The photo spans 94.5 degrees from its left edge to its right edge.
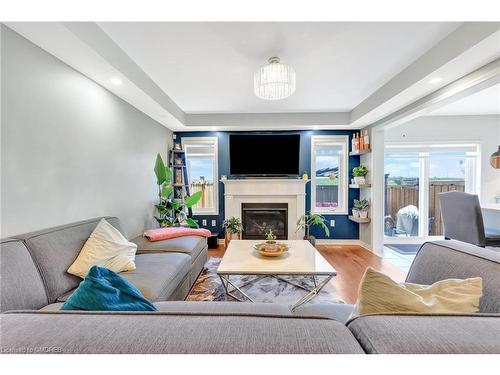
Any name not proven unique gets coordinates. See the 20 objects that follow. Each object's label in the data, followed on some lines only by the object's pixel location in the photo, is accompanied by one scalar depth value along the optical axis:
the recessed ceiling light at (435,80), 2.24
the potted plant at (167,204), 3.42
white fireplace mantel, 4.39
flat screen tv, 4.32
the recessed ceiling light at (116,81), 2.24
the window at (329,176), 4.54
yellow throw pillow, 0.81
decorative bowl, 2.23
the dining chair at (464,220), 2.65
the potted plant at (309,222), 4.12
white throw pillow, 1.64
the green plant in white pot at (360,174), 4.18
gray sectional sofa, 0.52
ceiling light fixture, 2.05
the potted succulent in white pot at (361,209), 4.16
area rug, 2.35
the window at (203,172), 4.61
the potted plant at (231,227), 4.21
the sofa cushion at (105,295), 0.89
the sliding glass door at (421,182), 4.45
